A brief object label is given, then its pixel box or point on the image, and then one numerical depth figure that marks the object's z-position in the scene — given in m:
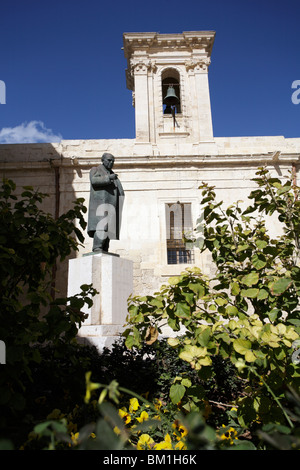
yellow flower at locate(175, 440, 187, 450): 1.64
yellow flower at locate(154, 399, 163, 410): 2.72
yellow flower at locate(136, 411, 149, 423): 2.09
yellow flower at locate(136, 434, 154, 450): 1.78
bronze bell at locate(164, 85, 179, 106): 12.79
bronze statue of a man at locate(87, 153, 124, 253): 5.48
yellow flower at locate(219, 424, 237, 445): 1.75
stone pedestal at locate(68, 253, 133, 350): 4.58
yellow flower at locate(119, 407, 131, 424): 2.21
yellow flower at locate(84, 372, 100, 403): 0.83
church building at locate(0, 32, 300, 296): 11.85
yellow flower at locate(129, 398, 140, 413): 2.19
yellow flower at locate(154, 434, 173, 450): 1.65
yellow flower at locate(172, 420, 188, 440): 1.98
